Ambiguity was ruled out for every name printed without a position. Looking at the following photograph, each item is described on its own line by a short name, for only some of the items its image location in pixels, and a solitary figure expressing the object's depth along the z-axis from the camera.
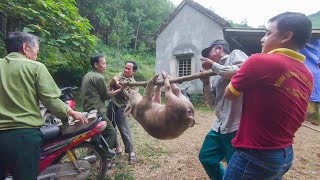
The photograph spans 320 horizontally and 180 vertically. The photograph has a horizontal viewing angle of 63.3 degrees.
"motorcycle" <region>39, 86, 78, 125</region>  4.21
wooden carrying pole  2.44
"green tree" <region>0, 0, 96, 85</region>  4.34
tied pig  2.79
